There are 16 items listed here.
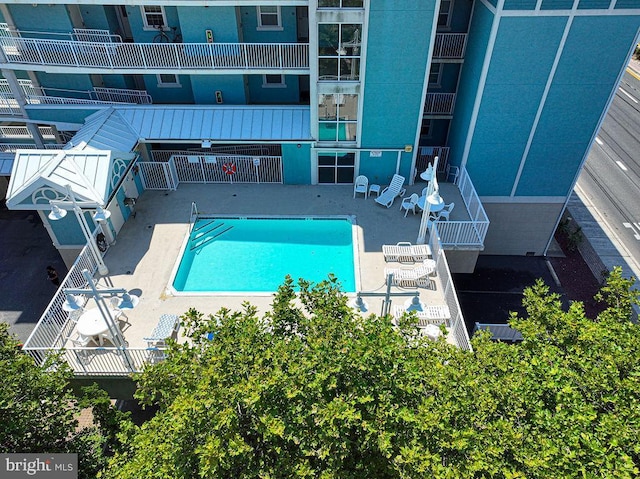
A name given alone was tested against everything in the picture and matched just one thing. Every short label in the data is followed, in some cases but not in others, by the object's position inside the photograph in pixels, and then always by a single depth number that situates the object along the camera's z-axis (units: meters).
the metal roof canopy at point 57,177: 15.63
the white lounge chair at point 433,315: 15.03
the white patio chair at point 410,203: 19.39
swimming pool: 17.30
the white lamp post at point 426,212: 14.98
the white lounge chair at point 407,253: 17.42
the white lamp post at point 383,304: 15.23
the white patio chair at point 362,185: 20.62
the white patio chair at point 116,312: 14.34
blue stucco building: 16.83
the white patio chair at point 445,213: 18.64
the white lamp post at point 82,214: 13.66
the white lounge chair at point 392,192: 20.12
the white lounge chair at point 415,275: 16.33
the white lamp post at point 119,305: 11.71
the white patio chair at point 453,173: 20.90
